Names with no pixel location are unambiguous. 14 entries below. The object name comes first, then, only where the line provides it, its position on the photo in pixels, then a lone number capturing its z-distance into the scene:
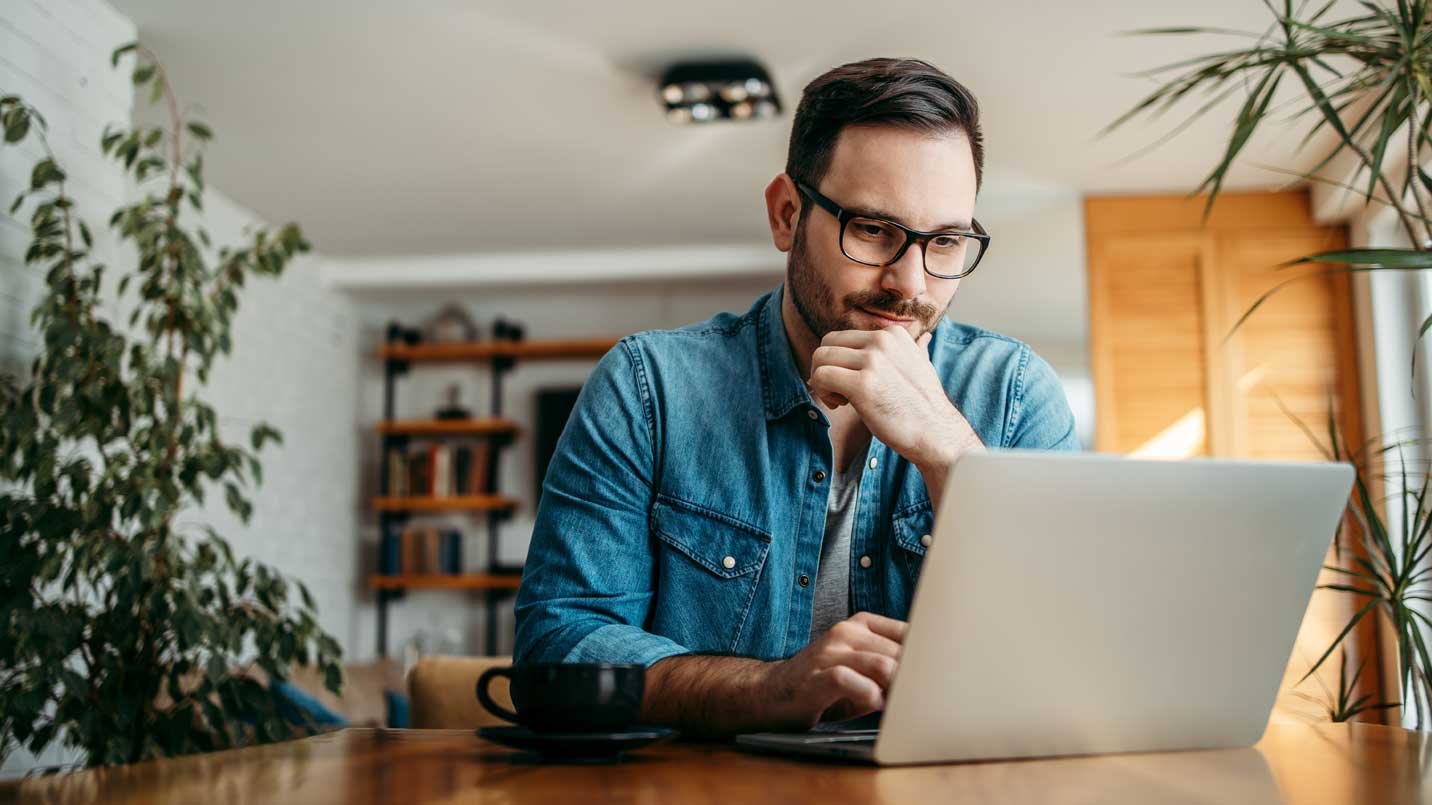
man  1.18
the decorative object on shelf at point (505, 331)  6.54
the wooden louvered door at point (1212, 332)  4.77
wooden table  0.65
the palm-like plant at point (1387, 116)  1.62
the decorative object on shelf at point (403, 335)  6.62
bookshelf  6.33
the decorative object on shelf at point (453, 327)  6.55
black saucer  0.75
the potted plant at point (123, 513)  2.41
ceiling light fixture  3.75
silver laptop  0.70
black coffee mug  0.77
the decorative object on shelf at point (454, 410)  6.52
